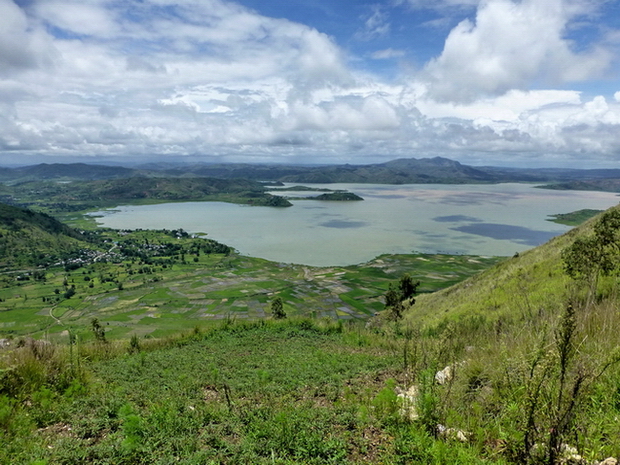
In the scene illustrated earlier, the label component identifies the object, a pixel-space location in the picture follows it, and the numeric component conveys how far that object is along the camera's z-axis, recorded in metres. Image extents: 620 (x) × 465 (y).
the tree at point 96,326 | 24.26
